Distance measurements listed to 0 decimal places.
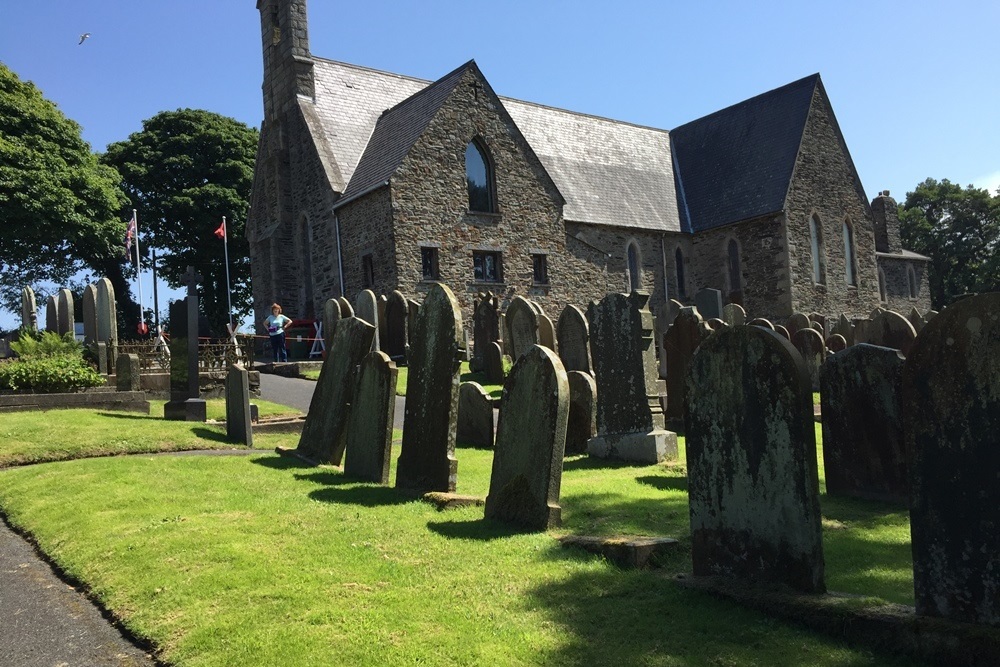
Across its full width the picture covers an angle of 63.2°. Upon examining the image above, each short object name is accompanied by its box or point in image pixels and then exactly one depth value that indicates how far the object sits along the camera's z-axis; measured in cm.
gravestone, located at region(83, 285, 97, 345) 1730
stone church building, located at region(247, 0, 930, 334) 2650
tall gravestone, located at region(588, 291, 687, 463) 947
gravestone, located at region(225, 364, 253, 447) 1090
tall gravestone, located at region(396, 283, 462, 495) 742
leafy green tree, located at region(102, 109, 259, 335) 4297
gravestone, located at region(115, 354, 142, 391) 1470
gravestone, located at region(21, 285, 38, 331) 2208
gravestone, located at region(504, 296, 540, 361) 1719
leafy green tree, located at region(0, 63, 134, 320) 3162
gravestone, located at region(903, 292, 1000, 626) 359
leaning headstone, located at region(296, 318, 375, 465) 916
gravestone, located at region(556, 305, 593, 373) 1385
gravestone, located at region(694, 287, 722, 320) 2164
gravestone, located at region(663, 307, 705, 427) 1098
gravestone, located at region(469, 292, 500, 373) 1975
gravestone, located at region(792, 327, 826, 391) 1451
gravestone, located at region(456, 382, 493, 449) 1082
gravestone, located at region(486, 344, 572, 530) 596
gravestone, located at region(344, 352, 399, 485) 800
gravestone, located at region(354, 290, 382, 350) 1897
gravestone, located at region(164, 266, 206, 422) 1291
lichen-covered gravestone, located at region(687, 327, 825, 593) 430
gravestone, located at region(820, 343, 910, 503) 698
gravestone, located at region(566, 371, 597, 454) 1031
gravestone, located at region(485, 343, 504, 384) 1689
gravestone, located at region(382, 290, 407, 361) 2080
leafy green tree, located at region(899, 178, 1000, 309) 5706
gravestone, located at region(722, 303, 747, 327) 1717
